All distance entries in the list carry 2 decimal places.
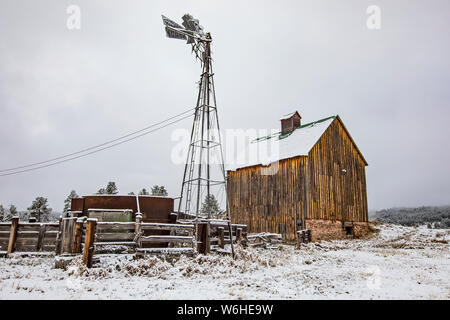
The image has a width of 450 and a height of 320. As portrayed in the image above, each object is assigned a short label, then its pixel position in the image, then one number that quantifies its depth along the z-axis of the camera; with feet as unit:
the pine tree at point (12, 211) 215.51
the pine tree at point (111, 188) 197.79
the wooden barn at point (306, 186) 81.30
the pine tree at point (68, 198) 203.21
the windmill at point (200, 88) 50.37
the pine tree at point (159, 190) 215.72
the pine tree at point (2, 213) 226.75
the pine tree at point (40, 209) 190.19
